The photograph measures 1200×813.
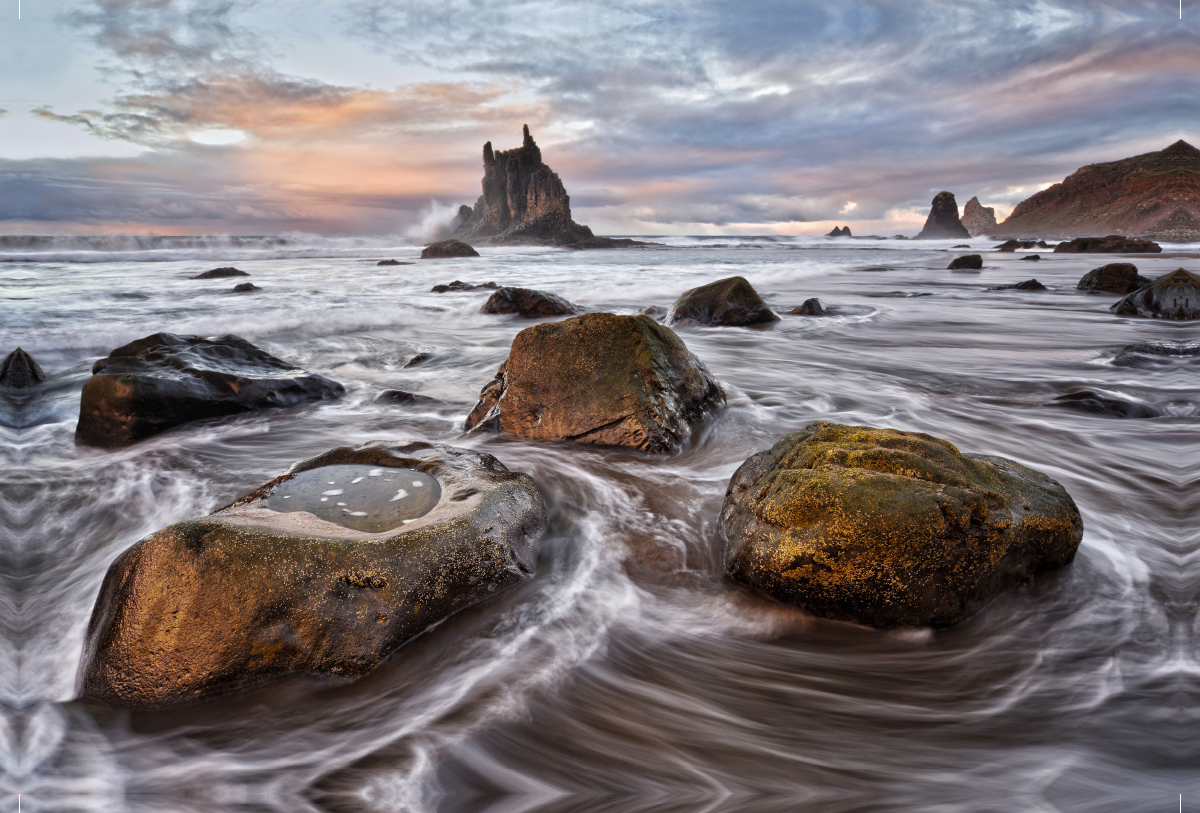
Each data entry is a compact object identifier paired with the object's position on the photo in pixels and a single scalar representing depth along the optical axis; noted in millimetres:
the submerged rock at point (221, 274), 19406
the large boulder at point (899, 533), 2391
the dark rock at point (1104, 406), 5359
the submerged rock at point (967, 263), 23281
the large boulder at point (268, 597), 2090
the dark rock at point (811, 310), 11523
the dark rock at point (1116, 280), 14013
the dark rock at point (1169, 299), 10109
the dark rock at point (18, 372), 6082
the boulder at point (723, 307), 10211
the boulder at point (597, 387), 4395
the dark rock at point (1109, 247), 34281
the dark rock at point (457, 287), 15469
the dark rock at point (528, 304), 11766
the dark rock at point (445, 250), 37012
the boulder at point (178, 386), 4598
